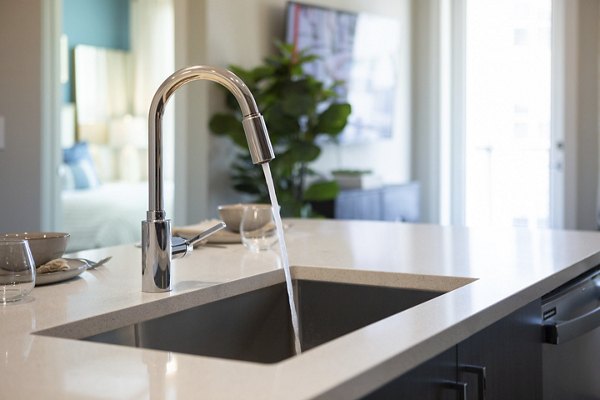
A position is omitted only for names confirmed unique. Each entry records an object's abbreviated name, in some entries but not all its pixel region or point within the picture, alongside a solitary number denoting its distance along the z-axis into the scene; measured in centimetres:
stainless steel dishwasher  166
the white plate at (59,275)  154
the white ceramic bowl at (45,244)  155
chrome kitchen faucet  134
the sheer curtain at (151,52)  779
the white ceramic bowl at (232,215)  221
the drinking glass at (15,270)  128
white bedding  625
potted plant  473
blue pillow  755
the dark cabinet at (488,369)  112
